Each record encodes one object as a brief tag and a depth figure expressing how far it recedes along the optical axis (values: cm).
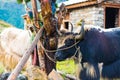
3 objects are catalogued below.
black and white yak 409
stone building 772
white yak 578
